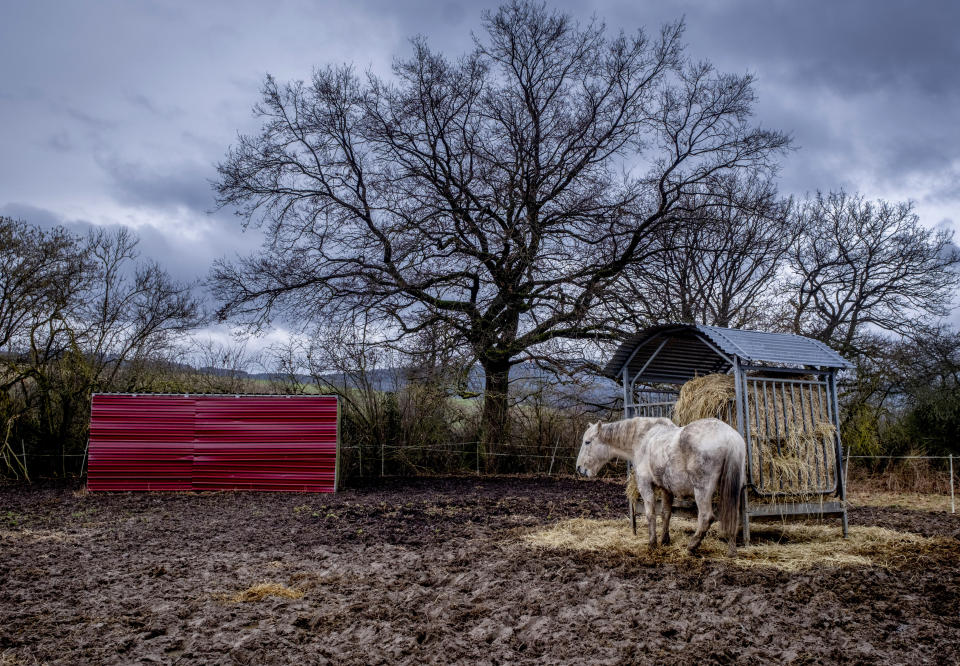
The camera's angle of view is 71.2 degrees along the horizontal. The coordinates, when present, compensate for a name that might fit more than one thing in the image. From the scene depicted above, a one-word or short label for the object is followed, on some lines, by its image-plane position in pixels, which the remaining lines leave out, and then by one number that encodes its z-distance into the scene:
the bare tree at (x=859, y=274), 18.08
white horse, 6.22
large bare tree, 15.62
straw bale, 7.05
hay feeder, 7.00
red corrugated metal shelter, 12.53
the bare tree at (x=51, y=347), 14.90
